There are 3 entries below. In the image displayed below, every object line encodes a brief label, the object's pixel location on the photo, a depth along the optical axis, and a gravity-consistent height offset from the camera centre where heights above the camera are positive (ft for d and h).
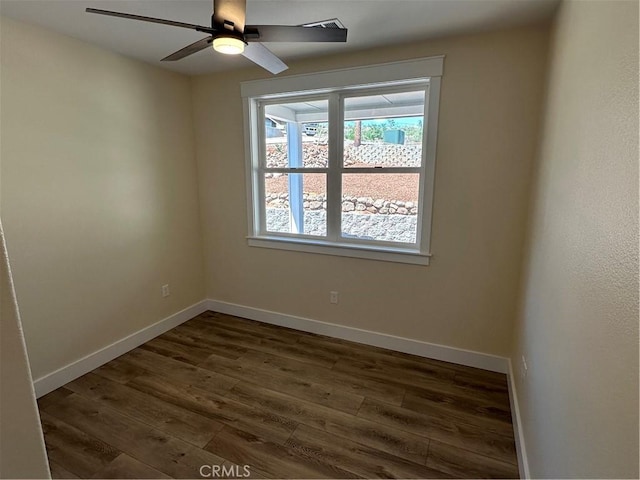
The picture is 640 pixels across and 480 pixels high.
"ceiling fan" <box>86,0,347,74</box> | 4.57 +2.18
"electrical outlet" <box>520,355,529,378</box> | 6.17 -3.68
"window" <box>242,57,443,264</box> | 8.66 +0.48
